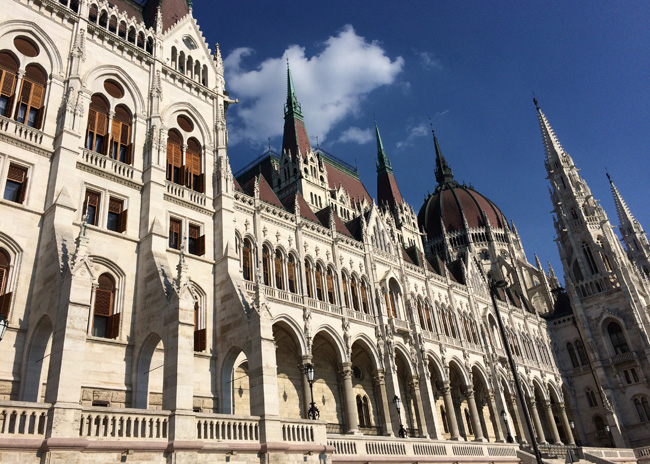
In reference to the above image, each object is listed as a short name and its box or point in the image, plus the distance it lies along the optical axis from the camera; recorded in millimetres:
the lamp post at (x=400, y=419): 27062
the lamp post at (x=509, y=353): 18922
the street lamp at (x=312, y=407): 20531
